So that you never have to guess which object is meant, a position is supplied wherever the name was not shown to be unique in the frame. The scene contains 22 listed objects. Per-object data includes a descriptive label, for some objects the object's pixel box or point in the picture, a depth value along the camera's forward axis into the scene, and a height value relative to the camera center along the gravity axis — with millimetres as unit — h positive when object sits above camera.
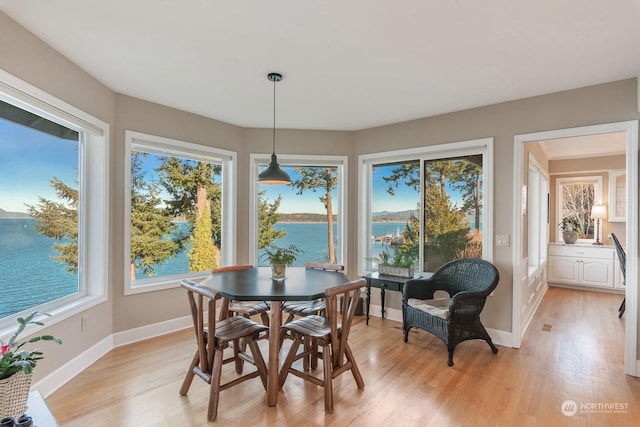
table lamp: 5867 +34
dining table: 2203 -554
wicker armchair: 3041 -904
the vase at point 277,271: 2771 -489
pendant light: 2824 +347
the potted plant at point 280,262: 2771 -412
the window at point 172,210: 3562 +41
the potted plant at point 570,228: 6027 -278
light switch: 3445 -279
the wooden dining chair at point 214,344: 2162 -922
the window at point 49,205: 2262 +71
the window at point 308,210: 4598 +52
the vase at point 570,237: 6012 -431
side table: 3760 -807
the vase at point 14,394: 1246 -712
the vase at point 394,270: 3904 -692
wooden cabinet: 5596 -918
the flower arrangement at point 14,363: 1300 -611
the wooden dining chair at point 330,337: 2273 -915
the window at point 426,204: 3748 +125
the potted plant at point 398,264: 3921 -623
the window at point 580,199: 6129 +282
